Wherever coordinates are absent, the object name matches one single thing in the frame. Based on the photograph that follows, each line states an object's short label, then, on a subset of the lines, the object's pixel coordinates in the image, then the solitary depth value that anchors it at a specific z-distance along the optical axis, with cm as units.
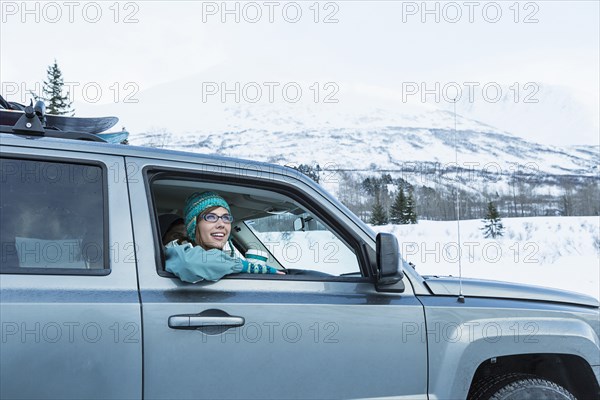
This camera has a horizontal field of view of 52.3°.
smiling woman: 258
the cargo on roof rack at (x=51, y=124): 257
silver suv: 234
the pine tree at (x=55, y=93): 2658
